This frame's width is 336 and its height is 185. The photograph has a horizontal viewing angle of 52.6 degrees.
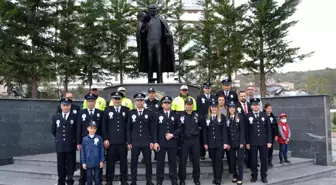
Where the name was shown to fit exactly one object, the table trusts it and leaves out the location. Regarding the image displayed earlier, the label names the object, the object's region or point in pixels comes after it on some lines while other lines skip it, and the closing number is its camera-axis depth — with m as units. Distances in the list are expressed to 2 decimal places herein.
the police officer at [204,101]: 7.56
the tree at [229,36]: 23.00
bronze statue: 8.97
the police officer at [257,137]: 6.89
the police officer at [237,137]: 6.62
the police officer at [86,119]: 6.30
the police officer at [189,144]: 6.41
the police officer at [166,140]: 6.25
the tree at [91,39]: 23.22
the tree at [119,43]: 23.50
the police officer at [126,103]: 7.35
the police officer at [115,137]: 6.28
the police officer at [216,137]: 6.60
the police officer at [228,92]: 7.74
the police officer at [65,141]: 6.35
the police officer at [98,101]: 7.51
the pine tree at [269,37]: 22.58
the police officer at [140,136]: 6.24
